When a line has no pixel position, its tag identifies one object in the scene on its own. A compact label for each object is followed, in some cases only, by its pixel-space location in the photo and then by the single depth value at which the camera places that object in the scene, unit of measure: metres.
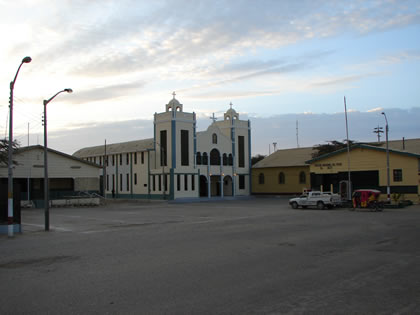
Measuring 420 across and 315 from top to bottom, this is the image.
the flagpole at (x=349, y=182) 40.25
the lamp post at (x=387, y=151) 37.67
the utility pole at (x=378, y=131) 83.36
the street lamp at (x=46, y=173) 22.45
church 57.66
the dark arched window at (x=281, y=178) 65.10
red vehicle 33.19
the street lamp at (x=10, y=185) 19.50
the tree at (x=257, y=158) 120.62
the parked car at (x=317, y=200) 36.00
